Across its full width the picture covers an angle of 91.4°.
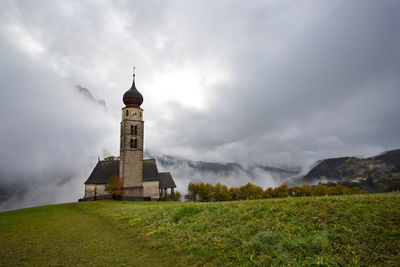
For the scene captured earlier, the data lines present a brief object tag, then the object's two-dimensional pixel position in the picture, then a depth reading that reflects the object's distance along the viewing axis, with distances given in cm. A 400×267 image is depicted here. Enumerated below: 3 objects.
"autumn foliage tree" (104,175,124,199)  4547
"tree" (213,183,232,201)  6581
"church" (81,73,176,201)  4822
